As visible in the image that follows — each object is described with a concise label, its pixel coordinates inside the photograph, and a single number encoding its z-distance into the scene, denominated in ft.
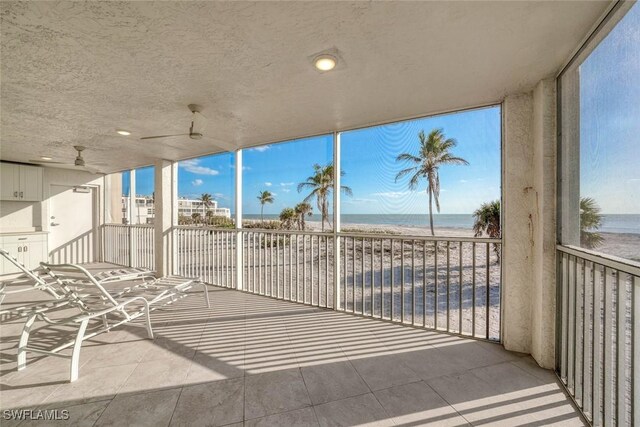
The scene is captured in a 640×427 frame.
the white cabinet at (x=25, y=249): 14.12
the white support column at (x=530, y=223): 6.08
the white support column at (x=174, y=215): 14.85
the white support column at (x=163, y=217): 14.62
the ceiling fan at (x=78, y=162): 11.74
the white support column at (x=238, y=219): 12.70
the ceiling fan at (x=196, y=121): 7.74
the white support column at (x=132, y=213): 17.71
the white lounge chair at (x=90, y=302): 5.93
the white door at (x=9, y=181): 14.51
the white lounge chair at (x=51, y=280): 7.11
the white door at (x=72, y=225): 17.38
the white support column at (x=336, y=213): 10.18
